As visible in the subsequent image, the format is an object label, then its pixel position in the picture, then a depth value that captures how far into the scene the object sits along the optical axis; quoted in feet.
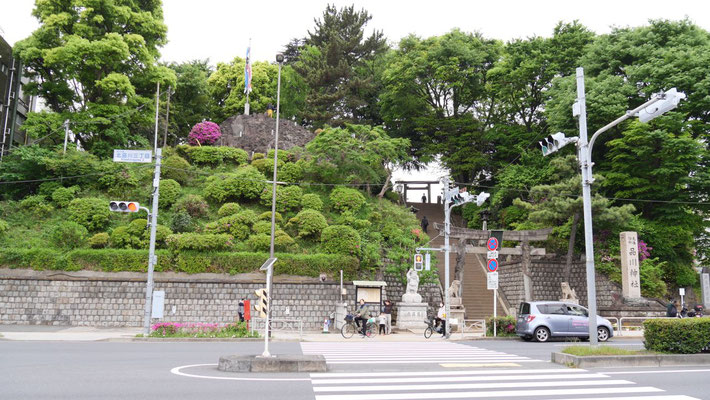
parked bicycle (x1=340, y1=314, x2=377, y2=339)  69.46
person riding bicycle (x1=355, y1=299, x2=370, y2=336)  70.49
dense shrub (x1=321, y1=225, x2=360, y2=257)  85.30
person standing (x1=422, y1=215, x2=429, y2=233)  123.03
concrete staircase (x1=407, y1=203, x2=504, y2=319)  93.81
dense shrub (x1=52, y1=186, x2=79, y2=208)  94.68
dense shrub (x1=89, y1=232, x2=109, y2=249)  81.51
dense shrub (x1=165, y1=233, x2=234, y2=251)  80.79
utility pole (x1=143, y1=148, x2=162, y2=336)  62.90
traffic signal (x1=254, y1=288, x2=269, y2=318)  40.42
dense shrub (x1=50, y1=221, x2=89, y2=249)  81.25
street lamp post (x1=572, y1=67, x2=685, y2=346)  40.86
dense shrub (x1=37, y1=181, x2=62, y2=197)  99.19
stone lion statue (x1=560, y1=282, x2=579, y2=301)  86.99
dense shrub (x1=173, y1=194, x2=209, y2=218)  95.45
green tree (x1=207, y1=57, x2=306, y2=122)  157.89
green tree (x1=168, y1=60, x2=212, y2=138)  153.40
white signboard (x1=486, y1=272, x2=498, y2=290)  65.46
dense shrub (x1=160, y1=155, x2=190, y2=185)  109.60
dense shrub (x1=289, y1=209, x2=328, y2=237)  90.33
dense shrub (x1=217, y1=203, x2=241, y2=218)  94.68
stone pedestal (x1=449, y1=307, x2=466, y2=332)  81.89
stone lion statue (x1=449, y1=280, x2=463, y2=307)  86.28
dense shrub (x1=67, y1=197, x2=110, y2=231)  86.74
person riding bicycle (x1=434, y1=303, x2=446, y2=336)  70.49
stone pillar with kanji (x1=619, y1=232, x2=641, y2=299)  85.92
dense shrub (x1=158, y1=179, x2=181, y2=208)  98.22
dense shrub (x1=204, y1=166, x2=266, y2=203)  102.37
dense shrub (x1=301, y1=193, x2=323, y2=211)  99.45
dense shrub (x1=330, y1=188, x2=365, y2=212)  100.27
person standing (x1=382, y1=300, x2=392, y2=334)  75.97
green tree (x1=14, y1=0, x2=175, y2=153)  107.86
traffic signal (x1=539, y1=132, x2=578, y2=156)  42.09
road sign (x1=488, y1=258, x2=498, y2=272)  66.18
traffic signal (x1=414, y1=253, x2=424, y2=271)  81.35
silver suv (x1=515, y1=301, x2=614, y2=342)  62.90
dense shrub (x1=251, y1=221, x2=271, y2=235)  88.99
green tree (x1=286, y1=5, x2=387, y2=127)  147.22
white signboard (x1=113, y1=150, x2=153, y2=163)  63.10
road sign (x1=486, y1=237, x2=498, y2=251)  68.45
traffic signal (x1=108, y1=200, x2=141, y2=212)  60.55
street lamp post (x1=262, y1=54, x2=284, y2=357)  37.25
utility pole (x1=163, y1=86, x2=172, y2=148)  130.46
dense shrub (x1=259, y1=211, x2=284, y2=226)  94.17
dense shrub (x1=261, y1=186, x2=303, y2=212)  100.83
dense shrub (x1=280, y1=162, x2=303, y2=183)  112.27
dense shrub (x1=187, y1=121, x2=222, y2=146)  134.21
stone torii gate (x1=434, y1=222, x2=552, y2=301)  90.33
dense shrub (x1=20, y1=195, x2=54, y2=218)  92.48
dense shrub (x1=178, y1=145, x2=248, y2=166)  123.65
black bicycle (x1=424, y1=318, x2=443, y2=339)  69.85
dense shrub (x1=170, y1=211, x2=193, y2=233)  89.10
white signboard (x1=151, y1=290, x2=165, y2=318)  63.10
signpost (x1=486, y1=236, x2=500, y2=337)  65.57
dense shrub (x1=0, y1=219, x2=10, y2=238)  82.64
